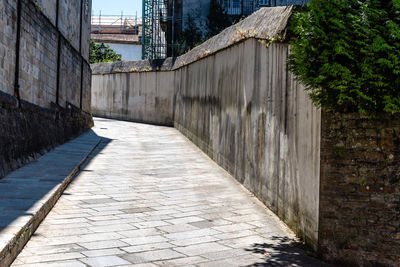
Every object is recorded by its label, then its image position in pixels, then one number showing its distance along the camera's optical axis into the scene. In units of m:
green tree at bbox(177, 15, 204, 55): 22.55
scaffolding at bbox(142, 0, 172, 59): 23.94
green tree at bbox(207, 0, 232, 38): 22.39
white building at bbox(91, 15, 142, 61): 41.09
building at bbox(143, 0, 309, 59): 23.14
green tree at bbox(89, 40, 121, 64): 33.50
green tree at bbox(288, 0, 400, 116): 3.87
